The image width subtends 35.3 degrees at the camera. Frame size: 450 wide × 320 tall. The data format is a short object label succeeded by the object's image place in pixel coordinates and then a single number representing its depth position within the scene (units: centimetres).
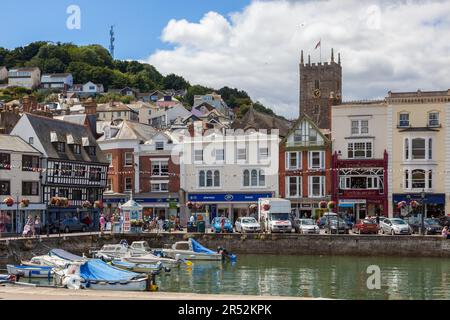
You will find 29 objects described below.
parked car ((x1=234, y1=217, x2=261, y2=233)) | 6003
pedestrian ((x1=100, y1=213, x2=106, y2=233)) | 6156
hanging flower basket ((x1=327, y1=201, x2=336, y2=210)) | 6018
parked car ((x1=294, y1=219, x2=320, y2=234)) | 5841
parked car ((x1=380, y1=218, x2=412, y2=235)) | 5625
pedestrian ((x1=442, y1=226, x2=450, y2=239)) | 5303
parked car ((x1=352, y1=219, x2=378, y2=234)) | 5719
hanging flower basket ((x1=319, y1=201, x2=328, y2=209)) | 6570
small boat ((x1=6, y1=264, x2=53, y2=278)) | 3828
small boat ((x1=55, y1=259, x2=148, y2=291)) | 3274
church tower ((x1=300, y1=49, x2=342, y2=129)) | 12256
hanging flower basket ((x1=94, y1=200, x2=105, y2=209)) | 6507
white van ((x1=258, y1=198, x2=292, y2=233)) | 6066
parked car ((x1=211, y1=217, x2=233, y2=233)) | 6128
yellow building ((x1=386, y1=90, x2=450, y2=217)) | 6888
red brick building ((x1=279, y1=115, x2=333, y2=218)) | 7275
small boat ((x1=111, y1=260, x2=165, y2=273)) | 4388
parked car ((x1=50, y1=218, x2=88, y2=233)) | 6347
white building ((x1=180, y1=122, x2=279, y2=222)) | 7506
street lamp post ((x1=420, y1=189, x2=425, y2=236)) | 5584
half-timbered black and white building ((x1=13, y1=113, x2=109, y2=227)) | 6850
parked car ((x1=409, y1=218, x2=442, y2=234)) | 5709
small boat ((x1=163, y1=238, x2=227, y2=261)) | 5056
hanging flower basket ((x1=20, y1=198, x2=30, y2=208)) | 5628
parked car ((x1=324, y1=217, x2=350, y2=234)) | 5872
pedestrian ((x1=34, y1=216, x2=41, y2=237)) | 5805
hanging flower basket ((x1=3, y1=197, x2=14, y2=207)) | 5356
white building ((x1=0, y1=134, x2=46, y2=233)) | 6172
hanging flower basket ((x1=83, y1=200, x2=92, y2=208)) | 6588
